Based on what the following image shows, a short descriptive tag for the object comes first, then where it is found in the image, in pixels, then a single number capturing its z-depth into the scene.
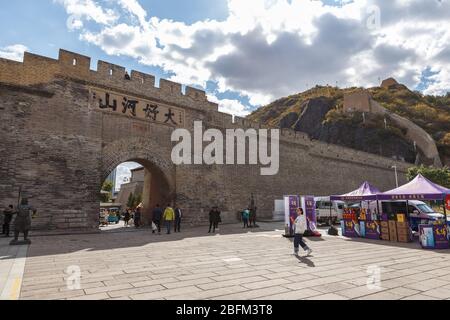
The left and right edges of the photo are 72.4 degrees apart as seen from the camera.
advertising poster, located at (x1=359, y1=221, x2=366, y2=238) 11.63
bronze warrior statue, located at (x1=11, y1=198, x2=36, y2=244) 8.52
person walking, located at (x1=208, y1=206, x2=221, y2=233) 13.98
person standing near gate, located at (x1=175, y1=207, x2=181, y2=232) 14.09
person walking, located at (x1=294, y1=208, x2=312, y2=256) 7.41
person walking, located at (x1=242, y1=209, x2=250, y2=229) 16.17
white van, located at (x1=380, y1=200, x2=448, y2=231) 12.00
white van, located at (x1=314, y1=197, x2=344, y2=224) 17.86
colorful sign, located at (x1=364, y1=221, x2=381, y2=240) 11.23
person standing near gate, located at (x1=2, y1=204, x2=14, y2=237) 10.67
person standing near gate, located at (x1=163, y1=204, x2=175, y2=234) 13.15
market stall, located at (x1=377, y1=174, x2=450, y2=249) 8.90
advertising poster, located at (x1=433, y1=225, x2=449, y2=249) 8.84
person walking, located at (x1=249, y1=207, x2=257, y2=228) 16.67
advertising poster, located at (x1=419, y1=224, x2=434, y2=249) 8.85
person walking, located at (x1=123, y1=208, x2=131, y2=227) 18.68
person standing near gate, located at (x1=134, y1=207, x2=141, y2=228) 16.75
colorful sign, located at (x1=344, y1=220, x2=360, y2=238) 11.88
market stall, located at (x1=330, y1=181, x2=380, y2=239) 11.39
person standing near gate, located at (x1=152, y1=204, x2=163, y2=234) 13.34
